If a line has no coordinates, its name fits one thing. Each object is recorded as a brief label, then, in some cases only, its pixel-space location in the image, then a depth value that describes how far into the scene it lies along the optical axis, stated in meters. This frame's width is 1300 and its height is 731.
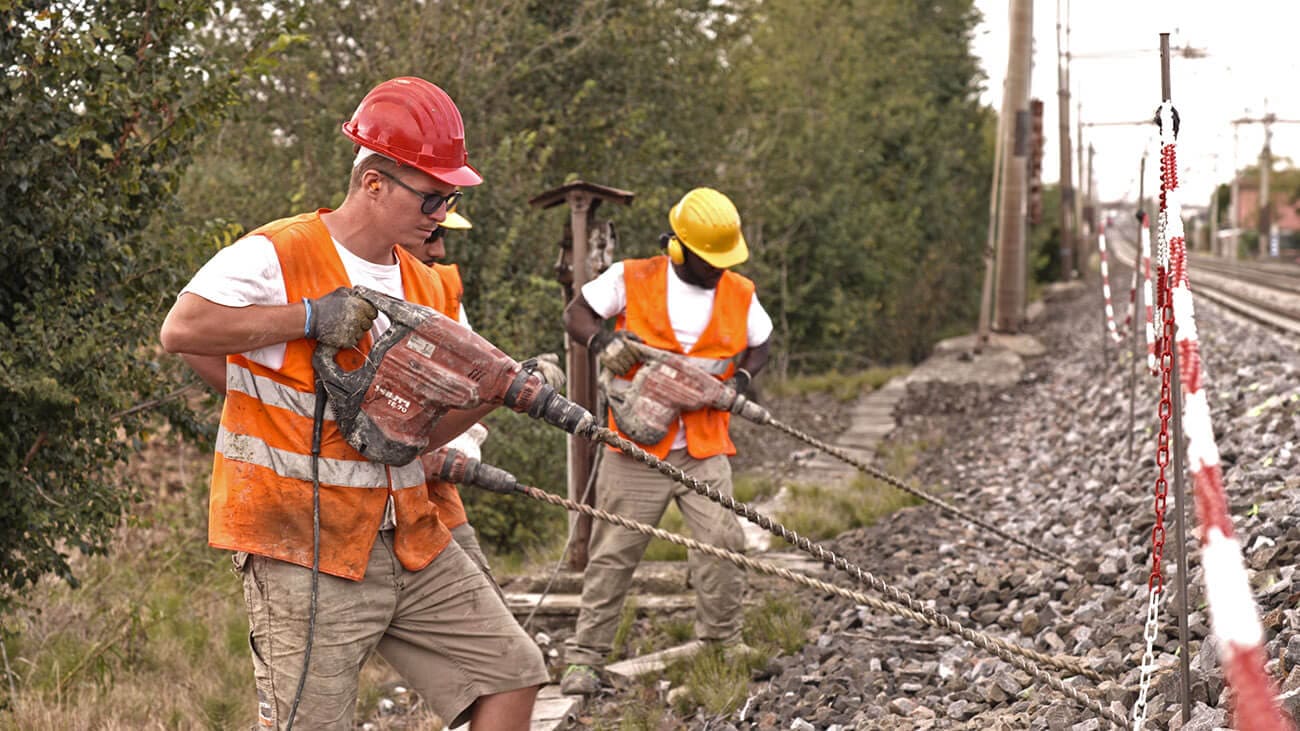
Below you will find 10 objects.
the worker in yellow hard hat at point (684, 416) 5.57
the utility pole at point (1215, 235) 65.69
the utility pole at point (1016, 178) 17.36
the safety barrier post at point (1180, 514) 3.62
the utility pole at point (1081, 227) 42.53
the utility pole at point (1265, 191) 57.03
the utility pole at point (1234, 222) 62.11
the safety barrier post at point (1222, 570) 1.51
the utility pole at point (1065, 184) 33.38
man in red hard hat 3.02
